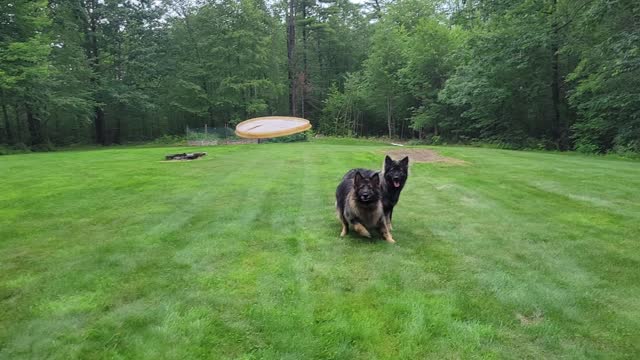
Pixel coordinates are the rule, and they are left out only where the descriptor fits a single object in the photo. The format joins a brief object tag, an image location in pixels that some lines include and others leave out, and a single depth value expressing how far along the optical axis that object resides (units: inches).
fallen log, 576.7
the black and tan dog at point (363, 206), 197.7
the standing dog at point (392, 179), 217.9
